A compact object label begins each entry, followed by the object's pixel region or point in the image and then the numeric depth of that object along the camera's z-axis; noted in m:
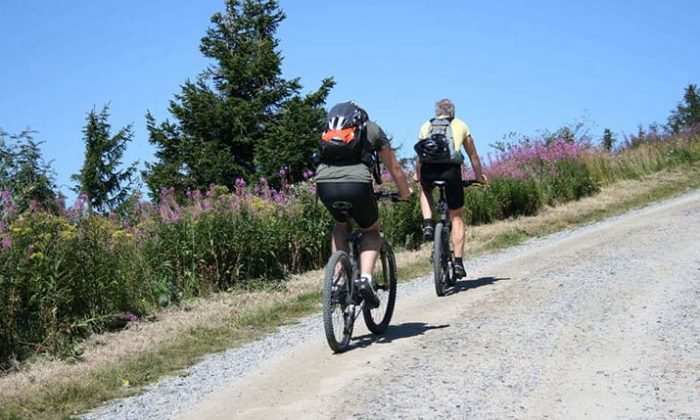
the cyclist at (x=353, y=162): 6.00
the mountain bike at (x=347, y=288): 6.02
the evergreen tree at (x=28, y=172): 14.43
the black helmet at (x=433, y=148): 8.48
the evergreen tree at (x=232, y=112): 42.59
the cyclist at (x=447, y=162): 8.55
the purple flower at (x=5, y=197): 8.80
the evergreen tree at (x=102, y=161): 37.72
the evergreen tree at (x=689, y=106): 54.71
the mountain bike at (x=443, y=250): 8.51
